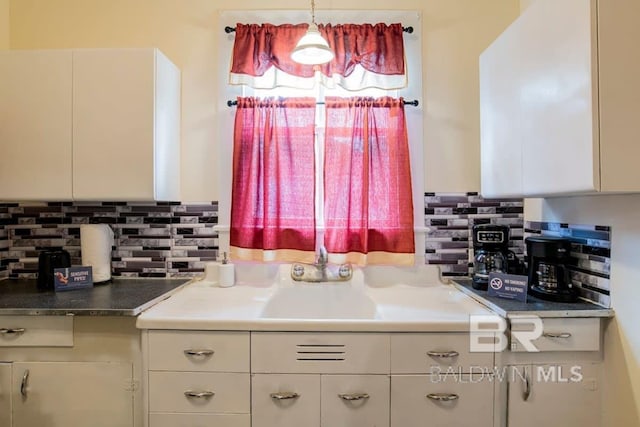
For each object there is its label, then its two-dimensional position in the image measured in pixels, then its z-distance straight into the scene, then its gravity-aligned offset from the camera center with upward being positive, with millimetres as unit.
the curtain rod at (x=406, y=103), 1875 +612
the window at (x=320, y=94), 1898 +664
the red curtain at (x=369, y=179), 1815 +198
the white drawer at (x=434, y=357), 1341 -526
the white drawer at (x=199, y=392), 1349 -663
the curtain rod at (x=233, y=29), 1887 +1011
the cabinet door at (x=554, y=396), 1333 -677
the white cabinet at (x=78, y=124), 1627 +441
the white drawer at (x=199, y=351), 1352 -507
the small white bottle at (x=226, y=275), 1841 -295
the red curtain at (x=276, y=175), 1832 +224
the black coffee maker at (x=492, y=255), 1678 -184
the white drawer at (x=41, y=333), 1380 -444
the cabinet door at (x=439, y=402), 1338 -698
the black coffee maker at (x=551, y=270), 1478 -227
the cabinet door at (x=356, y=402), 1337 -697
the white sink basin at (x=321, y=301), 1811 -430
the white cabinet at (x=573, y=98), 1052 +387
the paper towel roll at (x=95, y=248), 1790 -147
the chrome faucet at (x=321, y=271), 1827 -277
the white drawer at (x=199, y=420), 1348 -769
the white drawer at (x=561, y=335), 1325 -445
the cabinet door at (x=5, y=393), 1382 -678
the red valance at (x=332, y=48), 1833 +887
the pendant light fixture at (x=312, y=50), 1494 +733
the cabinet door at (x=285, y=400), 1343 -692
